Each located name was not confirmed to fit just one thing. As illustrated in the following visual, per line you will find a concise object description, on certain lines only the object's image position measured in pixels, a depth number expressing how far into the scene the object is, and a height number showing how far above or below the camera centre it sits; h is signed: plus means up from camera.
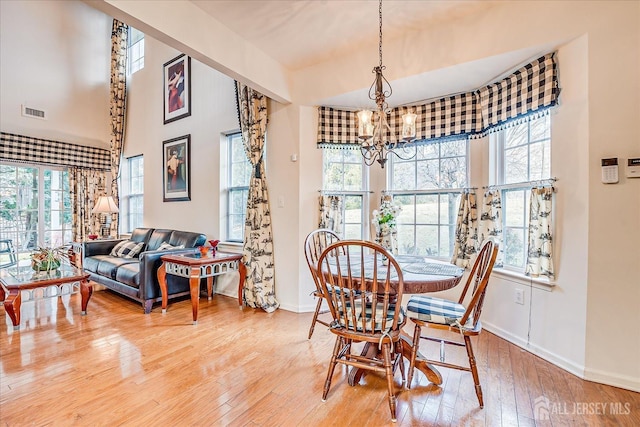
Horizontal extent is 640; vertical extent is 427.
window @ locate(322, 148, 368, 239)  3.49 +0.34
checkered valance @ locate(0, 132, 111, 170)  4.45 +0.95
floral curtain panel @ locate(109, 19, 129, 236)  5.34 +1.99
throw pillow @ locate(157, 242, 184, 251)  3.78 -0.49
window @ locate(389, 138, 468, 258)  3.07 +0.19
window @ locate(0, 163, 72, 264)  4.59 +0.04
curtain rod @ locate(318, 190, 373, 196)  3.37 +0.21
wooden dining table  1.69 -0.42
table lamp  4.71 +0.06
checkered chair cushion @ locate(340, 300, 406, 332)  1.67 -0.65
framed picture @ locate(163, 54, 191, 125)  4.36 +1.88
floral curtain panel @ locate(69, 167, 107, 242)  5.14 +0.20
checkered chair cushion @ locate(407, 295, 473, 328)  1.73 -0.63
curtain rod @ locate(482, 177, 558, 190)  2.22 +0.23
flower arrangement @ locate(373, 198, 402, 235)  2.27 -0.04
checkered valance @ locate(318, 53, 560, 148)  2.26 +0.96
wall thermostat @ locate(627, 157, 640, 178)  1.81 +0.27
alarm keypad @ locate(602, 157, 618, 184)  1.87 +0.26
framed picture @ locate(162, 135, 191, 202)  4.32 +0.62
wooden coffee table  2.73 -0.74
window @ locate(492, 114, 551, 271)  2.42 +0.35
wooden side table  2.95 -0.63
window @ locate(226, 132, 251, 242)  3.90 +0.33
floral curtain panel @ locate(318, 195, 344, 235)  3.31 -0.03
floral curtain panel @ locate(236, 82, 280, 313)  3.34 -0.09
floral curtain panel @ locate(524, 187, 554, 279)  2.20 -0.18
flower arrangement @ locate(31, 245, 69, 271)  3.08 -0.55
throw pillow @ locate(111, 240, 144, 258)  4.22 -0.59
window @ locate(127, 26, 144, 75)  5.43 +3.01
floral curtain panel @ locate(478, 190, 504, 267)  2.63 -0.06
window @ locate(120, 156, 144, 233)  5.41 +0.26
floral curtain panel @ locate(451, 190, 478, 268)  2.82 -0.20
